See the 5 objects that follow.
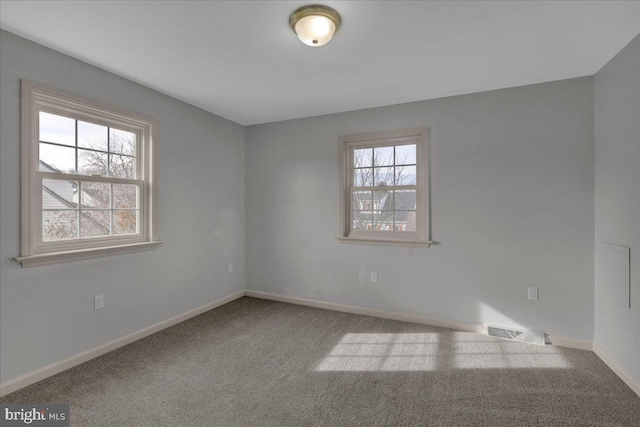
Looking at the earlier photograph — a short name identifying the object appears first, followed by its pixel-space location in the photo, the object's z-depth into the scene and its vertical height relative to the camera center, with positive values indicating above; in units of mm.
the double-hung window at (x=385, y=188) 3484 +306
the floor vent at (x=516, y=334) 2906 -1172
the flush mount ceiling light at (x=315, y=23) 1847 +1190
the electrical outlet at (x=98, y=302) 2646 -772
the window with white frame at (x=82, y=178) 2279 +298
